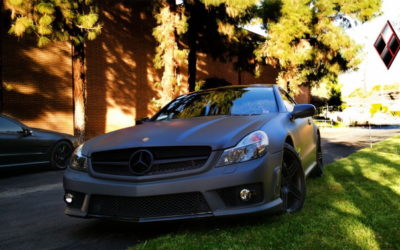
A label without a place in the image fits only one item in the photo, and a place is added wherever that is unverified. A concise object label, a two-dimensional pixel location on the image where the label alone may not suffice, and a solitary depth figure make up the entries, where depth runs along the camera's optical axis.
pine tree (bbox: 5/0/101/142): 11.01
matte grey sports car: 3.15
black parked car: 7.88
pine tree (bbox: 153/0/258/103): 15.58
